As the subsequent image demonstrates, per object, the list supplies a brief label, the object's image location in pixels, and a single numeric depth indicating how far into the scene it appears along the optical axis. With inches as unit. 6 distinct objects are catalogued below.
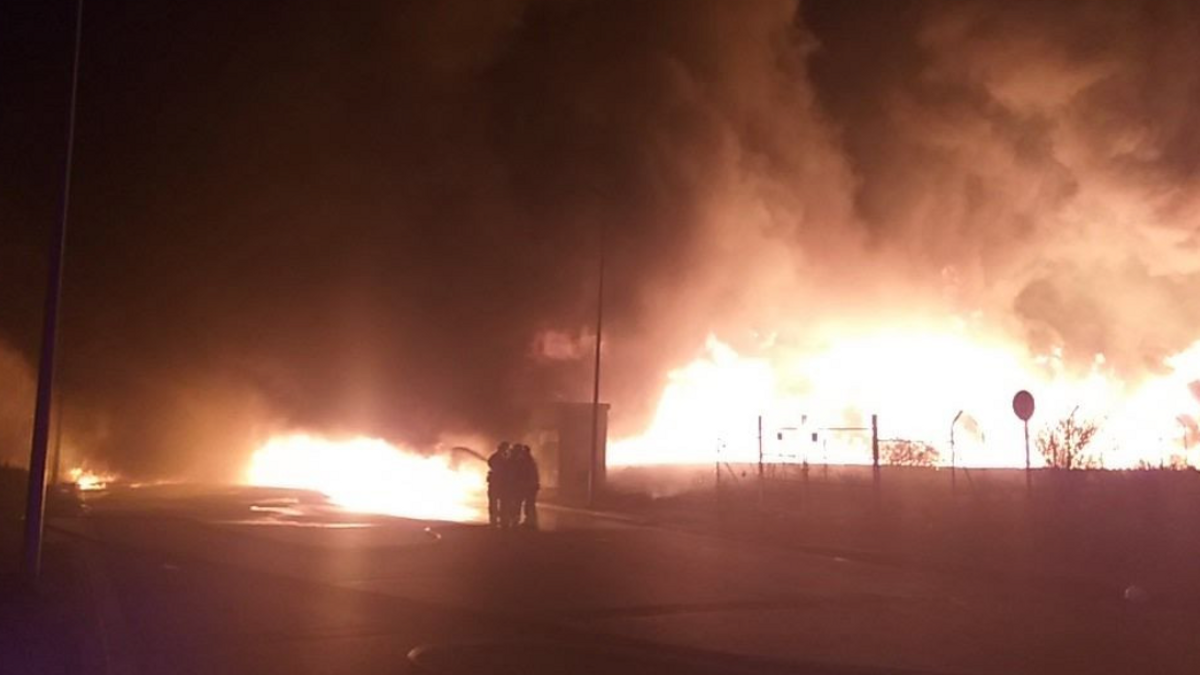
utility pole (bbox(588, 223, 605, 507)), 1218.0
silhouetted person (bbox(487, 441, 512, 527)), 844.0
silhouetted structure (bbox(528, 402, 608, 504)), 1291.8
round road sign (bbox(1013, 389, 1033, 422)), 729.6
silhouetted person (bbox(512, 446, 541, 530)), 846.5
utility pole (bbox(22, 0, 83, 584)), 463.5
